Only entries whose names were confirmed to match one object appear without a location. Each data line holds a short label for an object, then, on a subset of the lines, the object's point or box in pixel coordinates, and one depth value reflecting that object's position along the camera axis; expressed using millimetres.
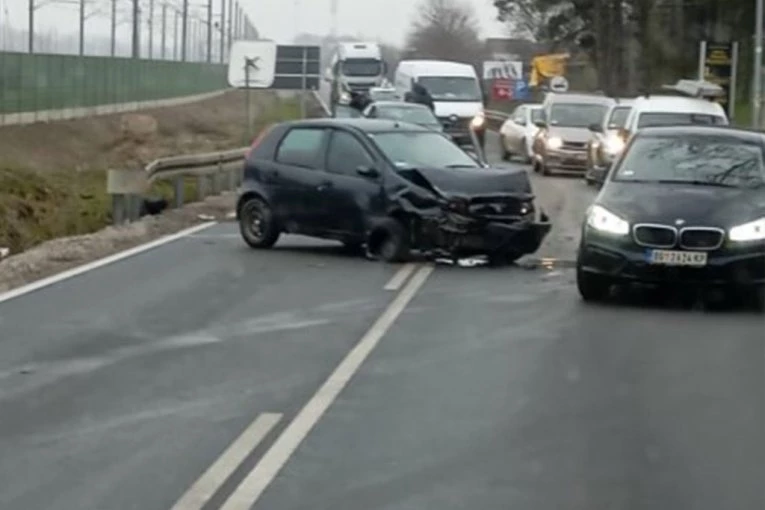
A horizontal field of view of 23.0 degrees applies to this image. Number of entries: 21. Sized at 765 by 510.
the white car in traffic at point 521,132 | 45188
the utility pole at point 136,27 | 66844
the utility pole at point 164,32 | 84681
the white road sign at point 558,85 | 68088
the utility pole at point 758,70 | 46694
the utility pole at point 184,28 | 82425
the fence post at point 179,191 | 28859
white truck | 74312
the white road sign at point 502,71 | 88744
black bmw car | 15898
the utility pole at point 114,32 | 72125
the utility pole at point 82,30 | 66000
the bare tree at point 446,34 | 126438
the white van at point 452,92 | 49281
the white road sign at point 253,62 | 37875
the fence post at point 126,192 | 24625
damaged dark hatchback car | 19469
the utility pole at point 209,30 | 88000
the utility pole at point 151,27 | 78988
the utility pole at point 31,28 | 54928
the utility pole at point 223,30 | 95500
